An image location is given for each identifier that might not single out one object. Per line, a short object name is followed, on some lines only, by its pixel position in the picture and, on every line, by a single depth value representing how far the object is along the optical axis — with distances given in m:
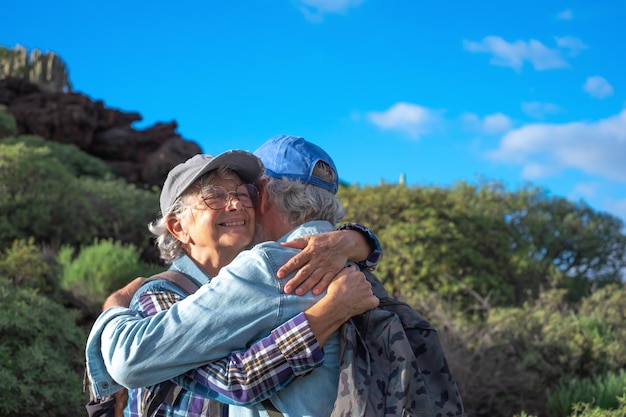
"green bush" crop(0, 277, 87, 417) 5.54
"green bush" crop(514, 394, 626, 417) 4.77
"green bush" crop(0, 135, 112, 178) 20.75
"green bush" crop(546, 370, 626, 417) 6.09
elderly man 2.18
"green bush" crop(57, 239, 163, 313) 9.69
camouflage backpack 2.18
